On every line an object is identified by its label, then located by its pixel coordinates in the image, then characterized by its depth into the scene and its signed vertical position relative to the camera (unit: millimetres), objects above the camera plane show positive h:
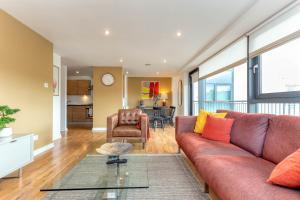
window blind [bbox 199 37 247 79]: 2509 +938
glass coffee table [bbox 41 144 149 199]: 1163 -717
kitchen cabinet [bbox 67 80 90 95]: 6269 +647
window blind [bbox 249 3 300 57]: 1689 +979
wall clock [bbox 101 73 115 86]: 4773 +774
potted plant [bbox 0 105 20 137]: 1690 -239
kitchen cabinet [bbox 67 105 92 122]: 6147 -494
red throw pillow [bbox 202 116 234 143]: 1899 -400
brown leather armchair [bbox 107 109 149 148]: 2819 -597
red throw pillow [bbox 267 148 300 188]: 850 -459
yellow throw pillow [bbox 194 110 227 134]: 2289 -334
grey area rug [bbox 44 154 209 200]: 1411 -988
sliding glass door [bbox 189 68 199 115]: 4712 +368
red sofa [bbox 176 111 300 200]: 880 -545
